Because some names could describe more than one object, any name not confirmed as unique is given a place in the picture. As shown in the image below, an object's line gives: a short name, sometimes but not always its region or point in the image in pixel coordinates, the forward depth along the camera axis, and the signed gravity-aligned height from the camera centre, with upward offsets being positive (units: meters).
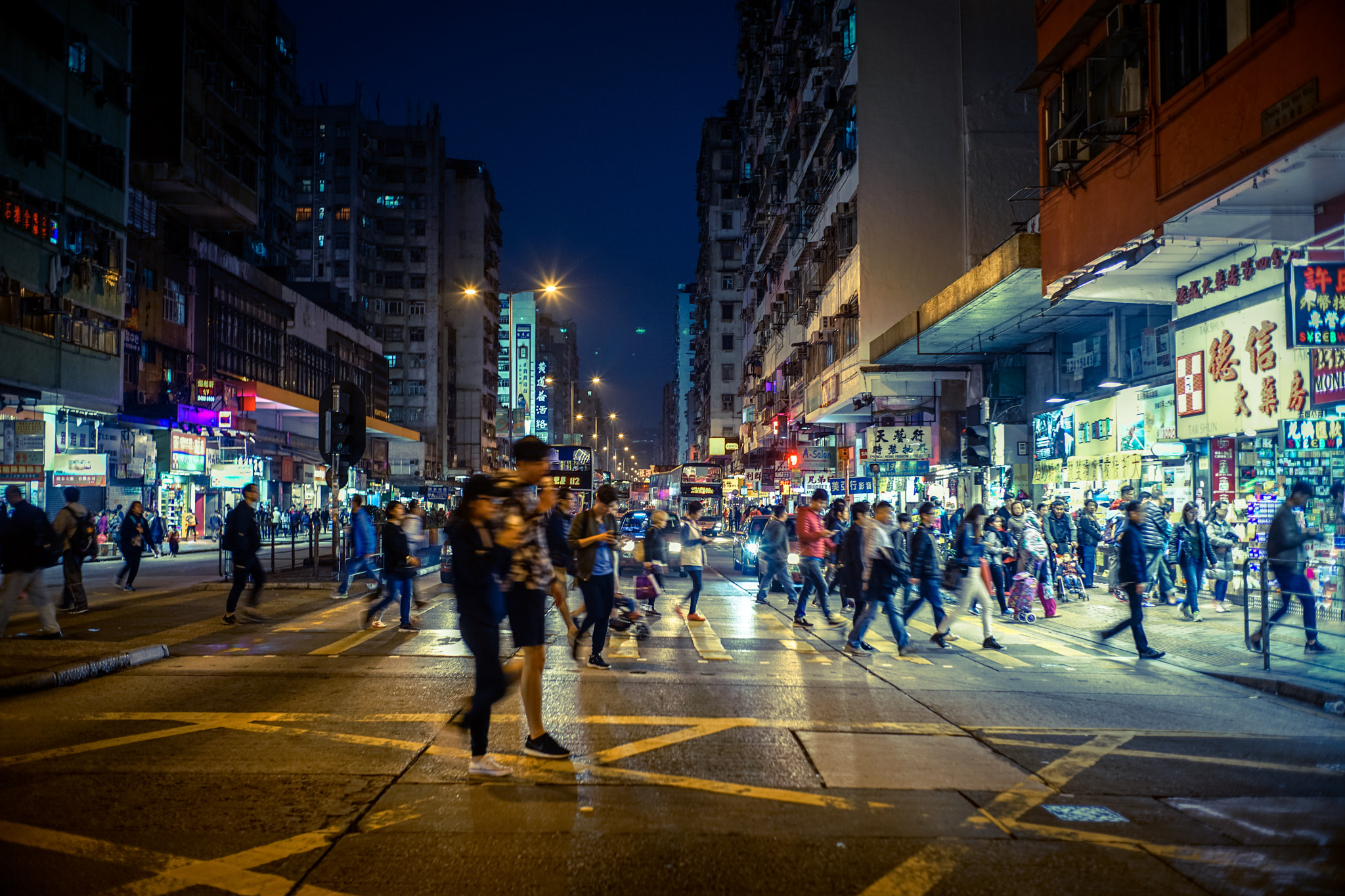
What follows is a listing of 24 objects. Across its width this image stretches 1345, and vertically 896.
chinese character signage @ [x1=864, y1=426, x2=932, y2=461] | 28.00 +1.16
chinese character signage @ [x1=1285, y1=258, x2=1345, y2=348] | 10.07 +1.90
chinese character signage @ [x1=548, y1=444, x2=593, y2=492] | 37.69 +0.96
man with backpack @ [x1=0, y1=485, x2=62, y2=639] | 10.48 -0.74
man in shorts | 5.79 -0.63
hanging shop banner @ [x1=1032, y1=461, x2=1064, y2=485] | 22.12 +0.25
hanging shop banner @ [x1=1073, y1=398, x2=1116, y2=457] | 18.98 +1.11
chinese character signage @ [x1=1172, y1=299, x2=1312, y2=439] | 12.56 +1.49
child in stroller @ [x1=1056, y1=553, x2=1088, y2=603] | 17.69 -1.78
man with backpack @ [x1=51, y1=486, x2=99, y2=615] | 12.96 -0.86
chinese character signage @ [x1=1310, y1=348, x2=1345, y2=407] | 11.33 +1.27
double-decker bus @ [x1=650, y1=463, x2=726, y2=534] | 49.08 -0.31
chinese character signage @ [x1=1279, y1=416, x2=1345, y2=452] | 11.88 +0.62
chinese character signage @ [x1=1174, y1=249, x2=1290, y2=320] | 13.02 +2.92
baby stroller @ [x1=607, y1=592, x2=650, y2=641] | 12.30 -1.75
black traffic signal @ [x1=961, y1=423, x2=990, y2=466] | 24.94 +0.97
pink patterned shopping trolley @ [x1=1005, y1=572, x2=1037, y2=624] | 14.97 -1.76
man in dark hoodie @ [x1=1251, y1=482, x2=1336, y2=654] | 10.35 -0.81
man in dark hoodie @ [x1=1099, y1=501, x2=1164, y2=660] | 10.73 -0.99
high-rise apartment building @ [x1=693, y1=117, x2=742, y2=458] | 95.19 +19.81
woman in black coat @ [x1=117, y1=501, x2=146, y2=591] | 18.19 -1.10
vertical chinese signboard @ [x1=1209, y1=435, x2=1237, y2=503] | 15.16 +0.20
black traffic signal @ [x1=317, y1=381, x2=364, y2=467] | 17.45 +1.09
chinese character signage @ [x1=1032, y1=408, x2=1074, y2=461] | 21.08 +1.09
